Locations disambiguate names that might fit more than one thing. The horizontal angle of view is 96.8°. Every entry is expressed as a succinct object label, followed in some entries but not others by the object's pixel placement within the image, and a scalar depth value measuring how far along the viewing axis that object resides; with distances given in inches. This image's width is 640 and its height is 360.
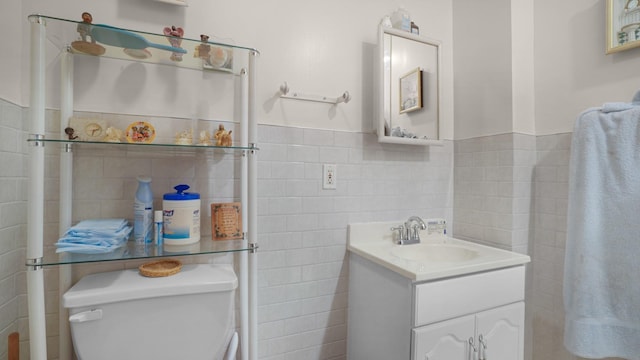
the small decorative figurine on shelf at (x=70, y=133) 35.9
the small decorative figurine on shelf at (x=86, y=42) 35.0
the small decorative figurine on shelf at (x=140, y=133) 38.6
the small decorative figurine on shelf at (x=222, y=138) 42.5
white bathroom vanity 39.5
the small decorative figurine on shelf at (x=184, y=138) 40.5
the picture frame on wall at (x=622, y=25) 44.1
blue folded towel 33.4
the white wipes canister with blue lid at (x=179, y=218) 39.2
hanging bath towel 40.0
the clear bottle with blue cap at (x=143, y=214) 39.0
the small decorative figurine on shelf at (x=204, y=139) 42.8
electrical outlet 53.4
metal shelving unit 32.1
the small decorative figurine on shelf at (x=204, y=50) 40.3
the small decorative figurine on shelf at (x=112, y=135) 37.8
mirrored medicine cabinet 55.5
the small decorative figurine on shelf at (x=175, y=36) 38.3
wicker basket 39.0
